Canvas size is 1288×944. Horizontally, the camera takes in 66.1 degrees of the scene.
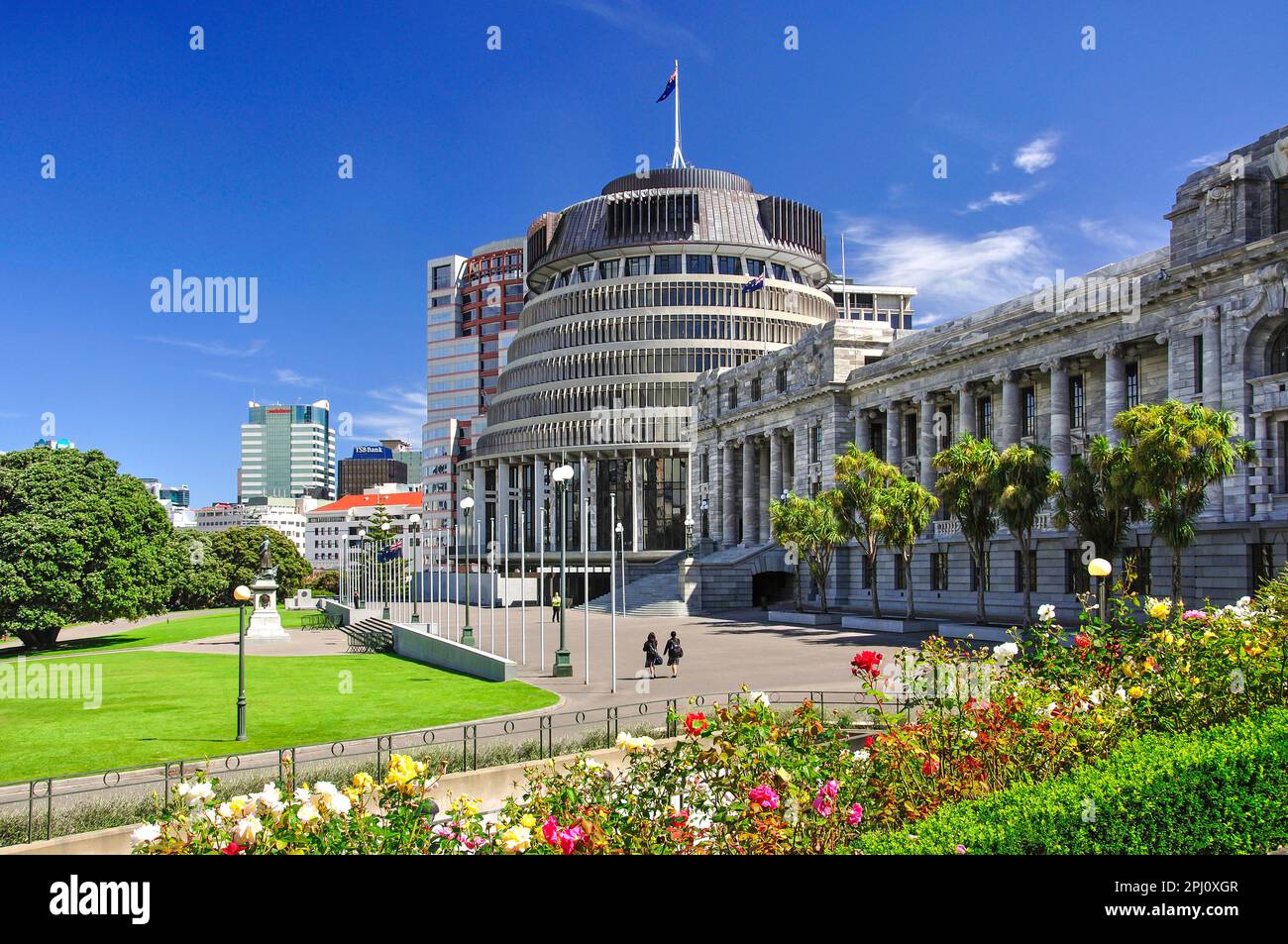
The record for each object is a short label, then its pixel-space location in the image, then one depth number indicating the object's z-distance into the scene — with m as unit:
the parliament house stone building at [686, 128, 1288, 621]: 41.91
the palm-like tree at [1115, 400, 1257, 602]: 36.00
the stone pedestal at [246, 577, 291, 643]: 66.62
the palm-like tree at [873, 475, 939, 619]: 53.44
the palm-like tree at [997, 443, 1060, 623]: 44.25
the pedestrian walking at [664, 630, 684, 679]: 36.06
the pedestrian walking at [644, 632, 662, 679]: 35.91
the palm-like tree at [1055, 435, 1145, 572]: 39.69
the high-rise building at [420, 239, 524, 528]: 188.12
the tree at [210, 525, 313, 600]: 111.06
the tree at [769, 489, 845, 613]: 61.72
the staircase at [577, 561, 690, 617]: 75.06
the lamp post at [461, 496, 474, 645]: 48.03
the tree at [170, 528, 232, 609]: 70.12
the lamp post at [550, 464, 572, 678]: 36.53
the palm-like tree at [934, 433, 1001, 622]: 46.25
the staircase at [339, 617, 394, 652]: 57.25
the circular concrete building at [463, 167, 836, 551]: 115.88
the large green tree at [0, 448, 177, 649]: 55.22
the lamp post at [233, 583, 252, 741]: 25.00
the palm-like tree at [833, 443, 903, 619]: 56.06
